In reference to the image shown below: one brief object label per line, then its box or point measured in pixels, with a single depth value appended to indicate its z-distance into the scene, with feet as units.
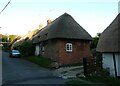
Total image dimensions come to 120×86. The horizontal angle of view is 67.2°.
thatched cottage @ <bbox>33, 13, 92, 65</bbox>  39.15
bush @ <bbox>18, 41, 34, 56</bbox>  55.19
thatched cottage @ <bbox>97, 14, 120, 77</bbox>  25.70
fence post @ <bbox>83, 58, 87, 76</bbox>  25.56
